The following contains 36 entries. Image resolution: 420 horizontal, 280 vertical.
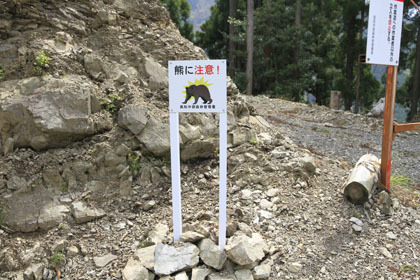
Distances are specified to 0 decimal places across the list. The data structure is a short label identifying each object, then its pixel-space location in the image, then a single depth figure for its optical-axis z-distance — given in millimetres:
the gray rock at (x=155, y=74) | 4617
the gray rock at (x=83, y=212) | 3494
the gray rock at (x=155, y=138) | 4082
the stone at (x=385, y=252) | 3331
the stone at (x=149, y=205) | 3746
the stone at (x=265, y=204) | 3811
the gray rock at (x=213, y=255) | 2893
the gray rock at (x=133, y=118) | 4105
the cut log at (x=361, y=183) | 3892
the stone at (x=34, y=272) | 2960
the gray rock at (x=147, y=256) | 2957
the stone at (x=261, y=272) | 2916
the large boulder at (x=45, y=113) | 3760
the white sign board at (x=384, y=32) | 3736
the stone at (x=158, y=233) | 3230
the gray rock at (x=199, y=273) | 2814
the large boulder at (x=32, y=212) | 3371
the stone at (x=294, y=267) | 3064
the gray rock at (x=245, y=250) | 2893
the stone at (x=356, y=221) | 3679
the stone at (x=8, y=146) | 3744
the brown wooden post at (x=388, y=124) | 3934
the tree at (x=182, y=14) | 18469
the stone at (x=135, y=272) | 2844
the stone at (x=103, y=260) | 3110
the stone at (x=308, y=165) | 4473
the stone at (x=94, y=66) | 4348
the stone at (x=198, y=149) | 4250
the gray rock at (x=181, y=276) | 2795
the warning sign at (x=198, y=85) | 2900
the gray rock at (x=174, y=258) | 2877
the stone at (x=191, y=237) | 3078
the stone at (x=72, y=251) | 3195
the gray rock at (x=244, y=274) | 2855
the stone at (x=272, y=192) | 3982
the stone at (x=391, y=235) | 3582
